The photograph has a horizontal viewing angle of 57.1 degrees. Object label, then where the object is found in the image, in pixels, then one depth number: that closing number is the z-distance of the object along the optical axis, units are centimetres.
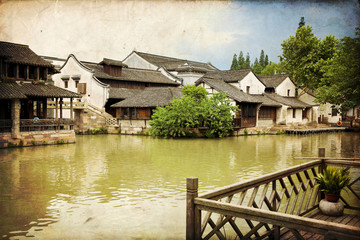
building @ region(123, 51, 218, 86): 4112
